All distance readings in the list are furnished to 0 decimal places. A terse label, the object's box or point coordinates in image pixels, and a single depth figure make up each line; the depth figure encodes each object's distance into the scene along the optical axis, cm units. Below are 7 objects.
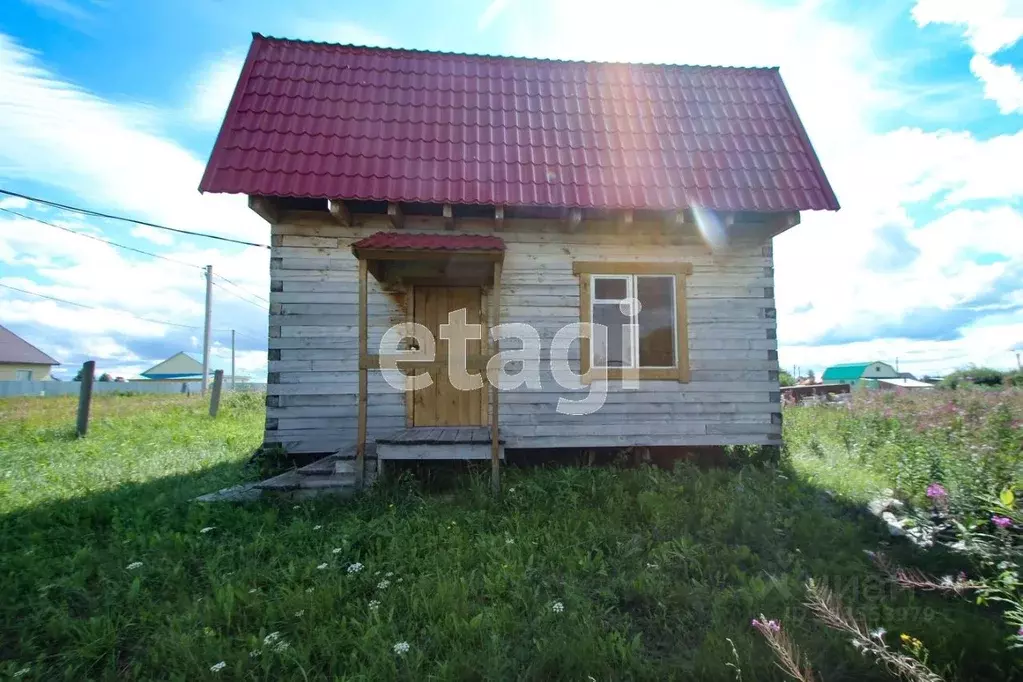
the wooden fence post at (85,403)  966
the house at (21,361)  4097
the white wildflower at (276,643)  283
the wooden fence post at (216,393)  1314
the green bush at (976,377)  2130
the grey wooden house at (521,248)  634
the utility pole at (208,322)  2114
